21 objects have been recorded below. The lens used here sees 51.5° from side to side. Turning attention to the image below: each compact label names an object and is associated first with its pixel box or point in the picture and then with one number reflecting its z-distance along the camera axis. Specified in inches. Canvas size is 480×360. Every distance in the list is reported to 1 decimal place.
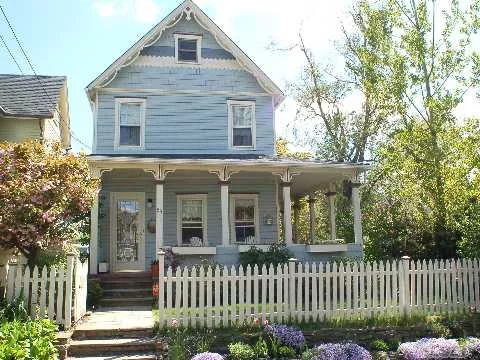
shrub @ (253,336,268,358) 333.5
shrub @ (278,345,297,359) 337.1
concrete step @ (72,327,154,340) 360.2
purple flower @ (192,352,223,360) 308.0
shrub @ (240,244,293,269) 546.9
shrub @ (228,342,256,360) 327.9
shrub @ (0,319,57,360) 267.0
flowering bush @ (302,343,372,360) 320.8
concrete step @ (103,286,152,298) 522.6
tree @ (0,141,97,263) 361.4
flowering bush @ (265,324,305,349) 348.2
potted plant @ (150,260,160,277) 523.8
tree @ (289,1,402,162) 1045.2
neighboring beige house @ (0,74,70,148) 714.8
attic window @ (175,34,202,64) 692.7
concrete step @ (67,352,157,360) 331.9
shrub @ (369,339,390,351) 366.0
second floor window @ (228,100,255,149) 692.1
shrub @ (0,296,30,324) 331.9
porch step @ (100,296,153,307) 505.4
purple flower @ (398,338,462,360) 343.9
